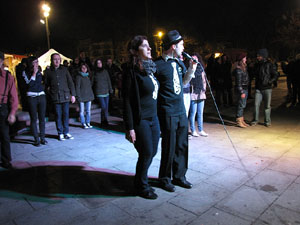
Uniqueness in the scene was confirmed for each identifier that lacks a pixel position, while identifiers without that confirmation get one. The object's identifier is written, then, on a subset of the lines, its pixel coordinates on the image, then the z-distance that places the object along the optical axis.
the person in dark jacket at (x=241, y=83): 7.00
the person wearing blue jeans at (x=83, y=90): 7.44
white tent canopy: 12.65
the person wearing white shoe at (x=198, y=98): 6.23
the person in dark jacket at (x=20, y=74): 7.71
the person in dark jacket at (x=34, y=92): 5.75
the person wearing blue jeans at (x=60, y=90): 6.29
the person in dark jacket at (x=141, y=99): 3.13
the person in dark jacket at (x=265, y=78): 7.07
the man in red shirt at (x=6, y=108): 4.57
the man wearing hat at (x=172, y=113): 3.41
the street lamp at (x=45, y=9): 15.52
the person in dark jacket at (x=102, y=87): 7.80
